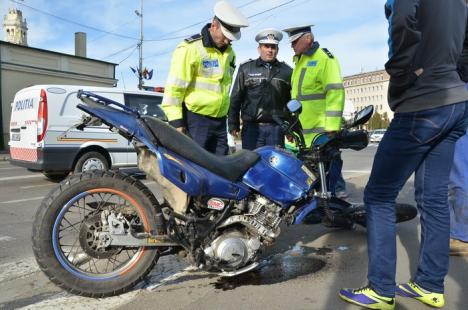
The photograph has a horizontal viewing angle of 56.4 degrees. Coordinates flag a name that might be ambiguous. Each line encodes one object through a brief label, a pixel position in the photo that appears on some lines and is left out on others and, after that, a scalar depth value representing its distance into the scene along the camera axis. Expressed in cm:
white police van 781
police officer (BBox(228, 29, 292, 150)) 488
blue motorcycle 269
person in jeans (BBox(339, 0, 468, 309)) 240
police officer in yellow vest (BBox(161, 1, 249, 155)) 355
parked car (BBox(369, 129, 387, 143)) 4153
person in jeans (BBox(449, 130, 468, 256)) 364
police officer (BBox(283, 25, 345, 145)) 446
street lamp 2855
